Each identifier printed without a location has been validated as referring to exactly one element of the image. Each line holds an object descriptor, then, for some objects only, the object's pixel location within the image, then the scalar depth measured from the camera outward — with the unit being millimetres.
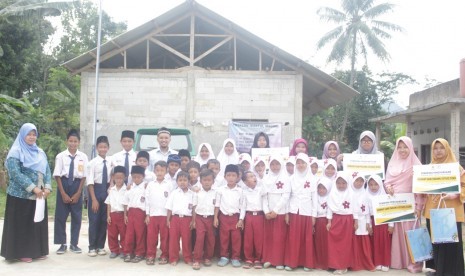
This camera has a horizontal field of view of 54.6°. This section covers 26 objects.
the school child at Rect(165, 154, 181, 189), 6098
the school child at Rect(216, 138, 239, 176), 6754
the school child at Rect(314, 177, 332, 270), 5746
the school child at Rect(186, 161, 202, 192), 5953
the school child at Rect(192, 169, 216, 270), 5766
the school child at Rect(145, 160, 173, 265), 5793
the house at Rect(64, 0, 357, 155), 13500
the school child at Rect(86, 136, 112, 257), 6191
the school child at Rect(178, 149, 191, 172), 6417
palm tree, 26703
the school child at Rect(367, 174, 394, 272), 5754
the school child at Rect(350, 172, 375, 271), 5688
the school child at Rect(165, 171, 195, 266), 5738
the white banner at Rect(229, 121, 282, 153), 13203
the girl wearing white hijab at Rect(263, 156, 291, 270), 5715
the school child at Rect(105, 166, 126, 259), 6027
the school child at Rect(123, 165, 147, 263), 5887
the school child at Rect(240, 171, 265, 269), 5805
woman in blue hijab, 5656
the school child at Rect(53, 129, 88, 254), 6211
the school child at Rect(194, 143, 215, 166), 6764
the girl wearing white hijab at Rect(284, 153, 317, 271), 5652
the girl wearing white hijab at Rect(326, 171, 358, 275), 5574
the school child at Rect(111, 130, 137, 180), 6441
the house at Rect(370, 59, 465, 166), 11141
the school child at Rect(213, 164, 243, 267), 5789
